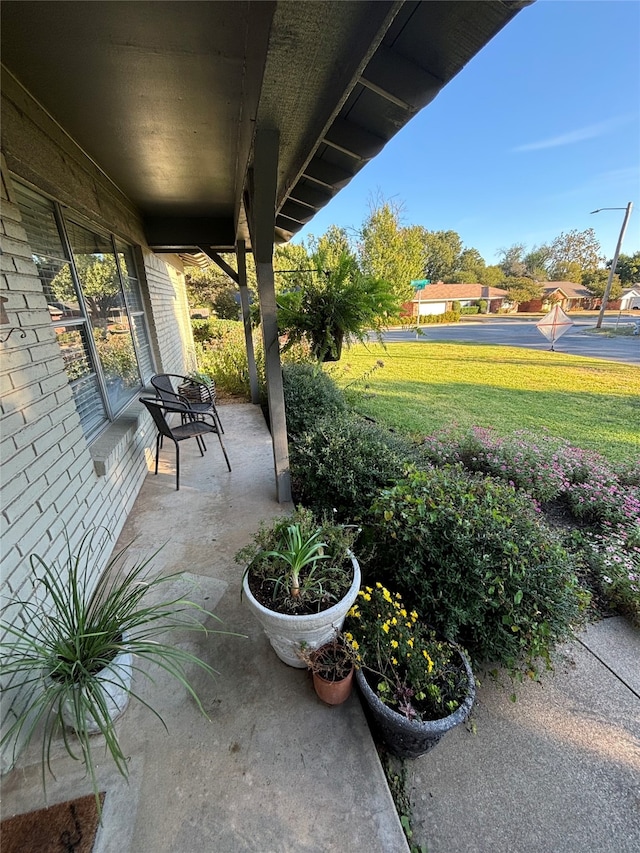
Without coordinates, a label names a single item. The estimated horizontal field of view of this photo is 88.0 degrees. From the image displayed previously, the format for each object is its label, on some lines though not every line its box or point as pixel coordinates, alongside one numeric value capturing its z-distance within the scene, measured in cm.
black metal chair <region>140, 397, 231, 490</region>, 291
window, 212
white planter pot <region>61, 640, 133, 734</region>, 125
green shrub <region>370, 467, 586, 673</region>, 151
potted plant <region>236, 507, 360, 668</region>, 136
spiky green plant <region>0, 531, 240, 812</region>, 107
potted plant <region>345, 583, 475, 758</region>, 124
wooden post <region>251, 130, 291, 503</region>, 157
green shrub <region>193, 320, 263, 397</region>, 651
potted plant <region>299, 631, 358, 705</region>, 138
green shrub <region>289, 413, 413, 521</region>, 240
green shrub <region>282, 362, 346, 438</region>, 378
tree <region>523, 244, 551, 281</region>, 4781
